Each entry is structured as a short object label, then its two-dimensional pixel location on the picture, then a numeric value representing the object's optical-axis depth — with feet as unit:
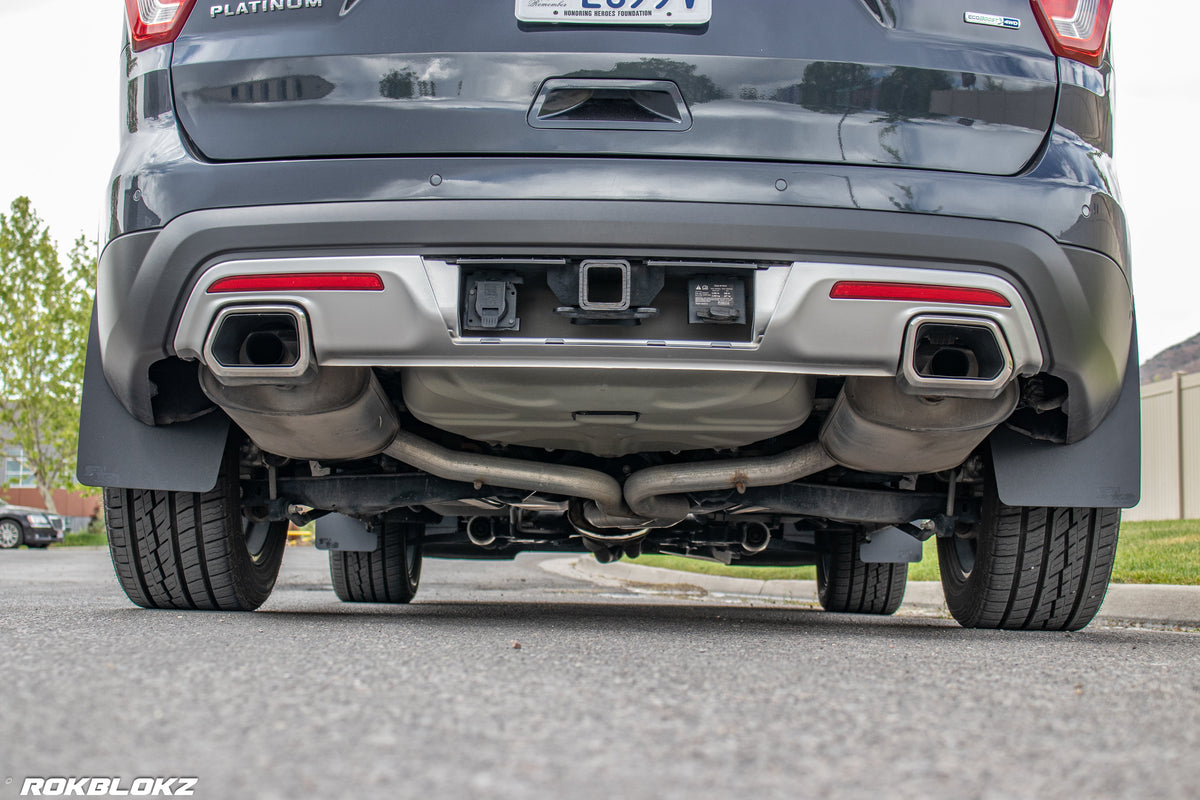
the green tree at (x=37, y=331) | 81.25
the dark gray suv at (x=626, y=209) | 6.72
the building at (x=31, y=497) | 137.68
